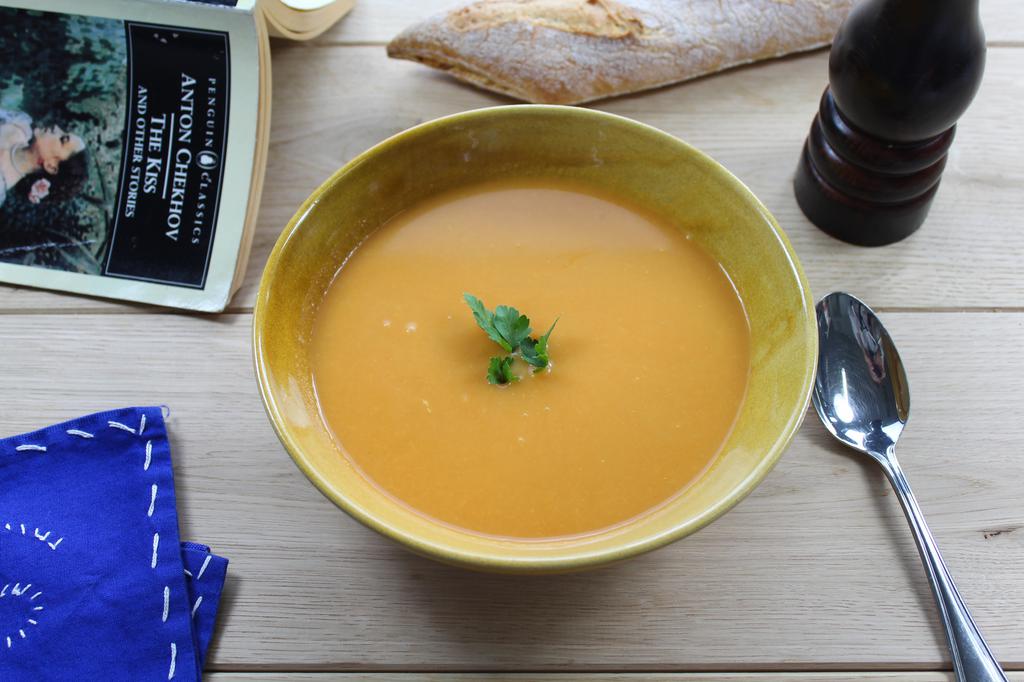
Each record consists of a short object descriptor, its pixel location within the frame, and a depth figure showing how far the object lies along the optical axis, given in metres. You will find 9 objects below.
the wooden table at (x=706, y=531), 0.58
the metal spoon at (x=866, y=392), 0.59
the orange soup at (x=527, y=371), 0.57
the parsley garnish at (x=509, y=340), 0.59
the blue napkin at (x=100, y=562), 0.58
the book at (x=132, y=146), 0.66
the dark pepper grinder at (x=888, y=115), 0.59
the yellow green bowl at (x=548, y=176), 0.54
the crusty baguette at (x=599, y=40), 0.70
